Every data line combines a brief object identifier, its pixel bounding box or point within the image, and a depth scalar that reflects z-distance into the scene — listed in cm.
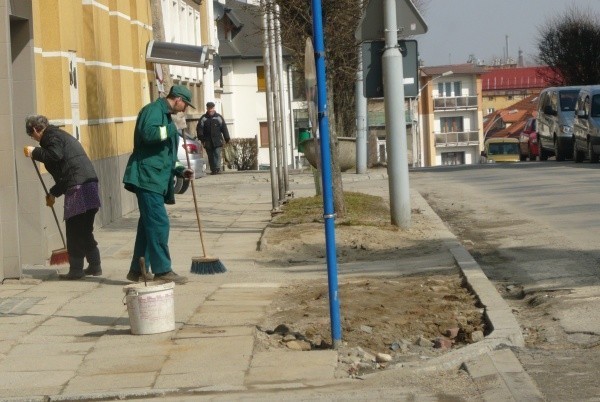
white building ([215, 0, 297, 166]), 7431
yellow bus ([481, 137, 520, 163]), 7819
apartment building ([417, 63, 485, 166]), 10794
